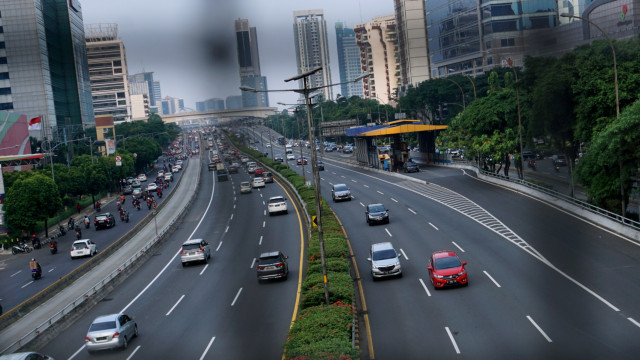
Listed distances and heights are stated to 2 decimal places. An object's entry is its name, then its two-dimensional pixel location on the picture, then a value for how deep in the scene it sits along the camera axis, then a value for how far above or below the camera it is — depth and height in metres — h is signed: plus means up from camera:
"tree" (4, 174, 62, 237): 50.41 -3.22
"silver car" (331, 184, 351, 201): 52.31 -4.97
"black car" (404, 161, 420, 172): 67.81 -4.25
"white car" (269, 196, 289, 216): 49.47 -5.27
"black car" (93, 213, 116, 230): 55.53 -5.84
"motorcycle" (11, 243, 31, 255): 49.00 -6.76
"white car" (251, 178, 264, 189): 70.62 -4.55
